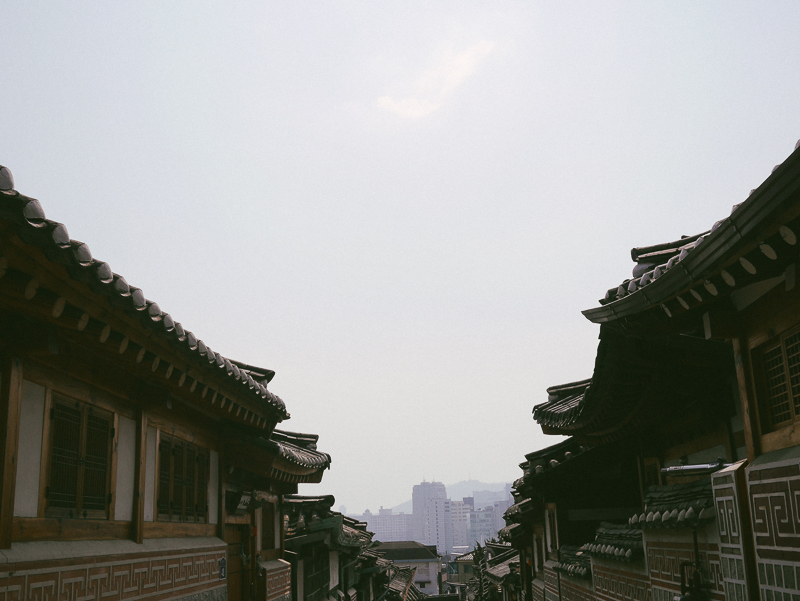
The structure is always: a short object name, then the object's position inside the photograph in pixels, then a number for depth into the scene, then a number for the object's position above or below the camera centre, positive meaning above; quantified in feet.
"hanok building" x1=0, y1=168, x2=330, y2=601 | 18.35 +1.80
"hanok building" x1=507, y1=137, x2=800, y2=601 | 17.53 +2.59
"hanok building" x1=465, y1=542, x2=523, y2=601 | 101.65 -20.22
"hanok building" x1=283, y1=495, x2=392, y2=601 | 62.69 -8.27
